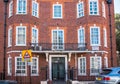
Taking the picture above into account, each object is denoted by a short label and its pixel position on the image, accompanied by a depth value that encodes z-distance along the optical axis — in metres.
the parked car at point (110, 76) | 8.66
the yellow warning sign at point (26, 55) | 9.58
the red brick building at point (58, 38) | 14.83
